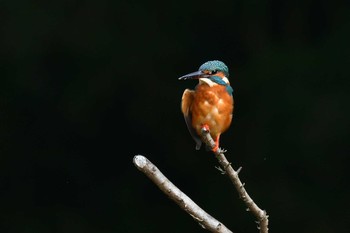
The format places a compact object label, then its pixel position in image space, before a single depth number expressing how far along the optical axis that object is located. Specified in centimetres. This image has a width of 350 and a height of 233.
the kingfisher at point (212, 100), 717
